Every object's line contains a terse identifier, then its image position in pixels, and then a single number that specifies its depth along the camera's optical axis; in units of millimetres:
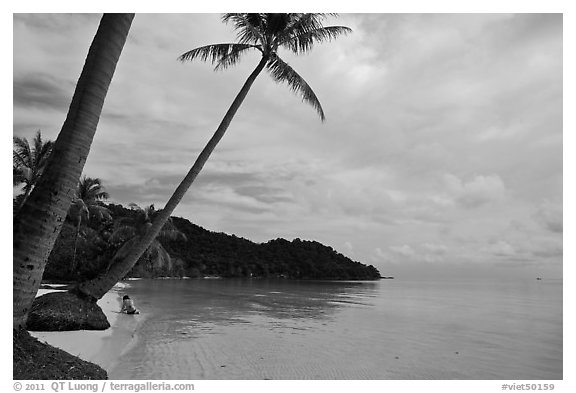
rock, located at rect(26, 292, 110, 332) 8633
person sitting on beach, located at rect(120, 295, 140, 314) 14953
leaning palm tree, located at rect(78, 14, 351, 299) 9789
